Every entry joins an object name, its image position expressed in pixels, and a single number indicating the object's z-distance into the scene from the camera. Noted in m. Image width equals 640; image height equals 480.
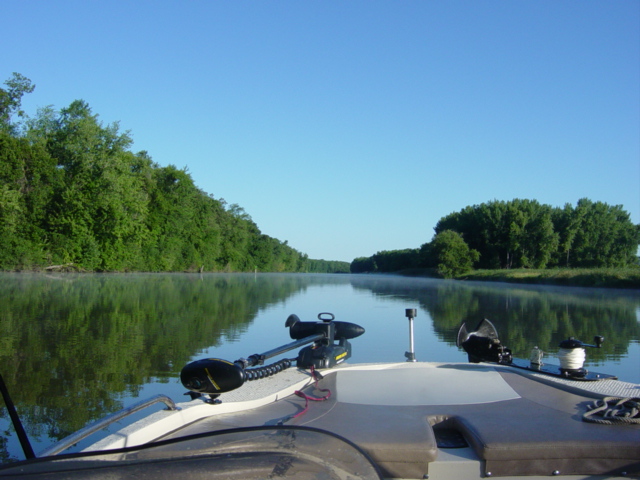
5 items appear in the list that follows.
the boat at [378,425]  1.25
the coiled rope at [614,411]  2.48
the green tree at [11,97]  34.47
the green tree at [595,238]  58.53
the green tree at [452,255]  53.28
